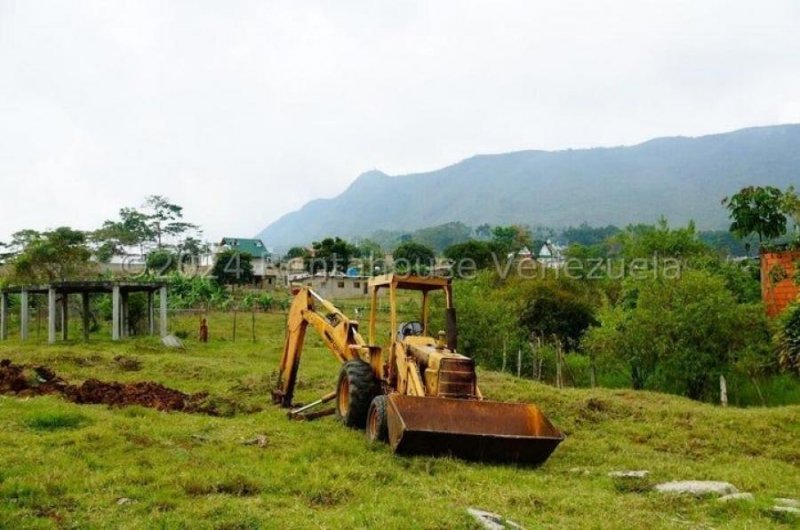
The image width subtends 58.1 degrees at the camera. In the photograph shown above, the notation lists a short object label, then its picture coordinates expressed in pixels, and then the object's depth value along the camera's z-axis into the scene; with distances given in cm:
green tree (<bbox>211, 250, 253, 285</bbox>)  6469
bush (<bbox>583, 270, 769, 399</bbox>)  1947
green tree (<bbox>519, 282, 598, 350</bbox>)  3253
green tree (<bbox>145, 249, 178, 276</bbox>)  6838
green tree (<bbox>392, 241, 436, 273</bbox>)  8062
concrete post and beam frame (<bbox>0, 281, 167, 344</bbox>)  2845
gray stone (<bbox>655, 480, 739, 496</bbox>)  746
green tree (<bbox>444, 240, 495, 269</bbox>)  6303
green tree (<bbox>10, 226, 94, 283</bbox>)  3869
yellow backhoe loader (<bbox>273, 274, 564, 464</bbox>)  858
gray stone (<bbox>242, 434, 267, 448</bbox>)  947
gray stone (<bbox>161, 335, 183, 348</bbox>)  2683
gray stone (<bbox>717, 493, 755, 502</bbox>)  714
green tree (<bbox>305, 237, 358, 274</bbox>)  6868
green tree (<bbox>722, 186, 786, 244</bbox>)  2695
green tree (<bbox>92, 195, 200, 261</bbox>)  6812
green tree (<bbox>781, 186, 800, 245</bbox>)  1431
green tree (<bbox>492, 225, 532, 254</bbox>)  7775
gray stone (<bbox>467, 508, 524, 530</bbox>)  589
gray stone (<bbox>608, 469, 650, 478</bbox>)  836
